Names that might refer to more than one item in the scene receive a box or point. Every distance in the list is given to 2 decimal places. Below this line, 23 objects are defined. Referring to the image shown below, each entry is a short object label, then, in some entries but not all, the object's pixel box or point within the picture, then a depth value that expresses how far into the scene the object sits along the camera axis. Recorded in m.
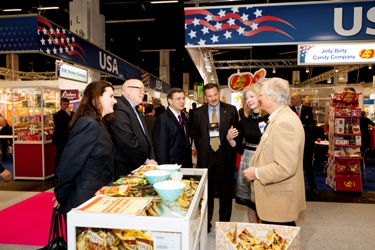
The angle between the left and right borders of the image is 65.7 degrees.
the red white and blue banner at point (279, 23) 3.71
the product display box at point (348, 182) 5.15
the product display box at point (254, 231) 1.71
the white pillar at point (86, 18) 6.93
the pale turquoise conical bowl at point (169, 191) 1.27
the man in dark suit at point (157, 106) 6.28
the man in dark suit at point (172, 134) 3.06
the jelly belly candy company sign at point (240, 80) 9.18
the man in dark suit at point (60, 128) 5.88
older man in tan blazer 1.89
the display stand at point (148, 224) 1.07
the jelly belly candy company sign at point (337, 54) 4.12
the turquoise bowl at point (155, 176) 1.52
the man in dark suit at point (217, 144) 3.24
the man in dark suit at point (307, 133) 4.99
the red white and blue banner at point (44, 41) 4.22
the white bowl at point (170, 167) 1.77
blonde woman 2.81
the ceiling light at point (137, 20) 9.10
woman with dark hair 1.85
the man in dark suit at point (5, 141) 9.61
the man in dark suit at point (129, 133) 2.63
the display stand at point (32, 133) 6.43
